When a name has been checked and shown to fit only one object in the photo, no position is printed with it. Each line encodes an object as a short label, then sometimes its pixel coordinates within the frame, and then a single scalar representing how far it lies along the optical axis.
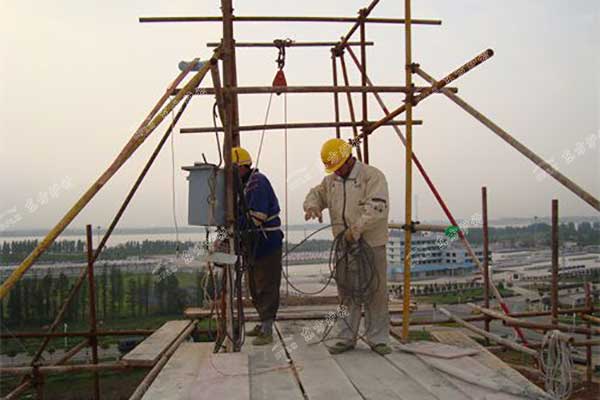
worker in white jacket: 4.62
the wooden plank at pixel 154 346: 4.60
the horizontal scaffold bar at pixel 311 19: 6.62
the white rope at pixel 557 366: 3.16
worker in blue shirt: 5.07
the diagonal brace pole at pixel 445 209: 5.84
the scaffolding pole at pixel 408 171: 4.74
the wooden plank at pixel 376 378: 3.44
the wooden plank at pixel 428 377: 3.38
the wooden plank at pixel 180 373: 3.53
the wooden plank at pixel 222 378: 3.43
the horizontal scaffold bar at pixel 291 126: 6.89
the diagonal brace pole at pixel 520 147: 3.43
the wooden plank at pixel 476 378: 3.34
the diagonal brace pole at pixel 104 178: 3.29
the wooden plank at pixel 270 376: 3.52
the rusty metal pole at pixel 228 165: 4.49
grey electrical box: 4.57
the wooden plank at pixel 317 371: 3.49
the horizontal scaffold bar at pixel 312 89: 4.61
